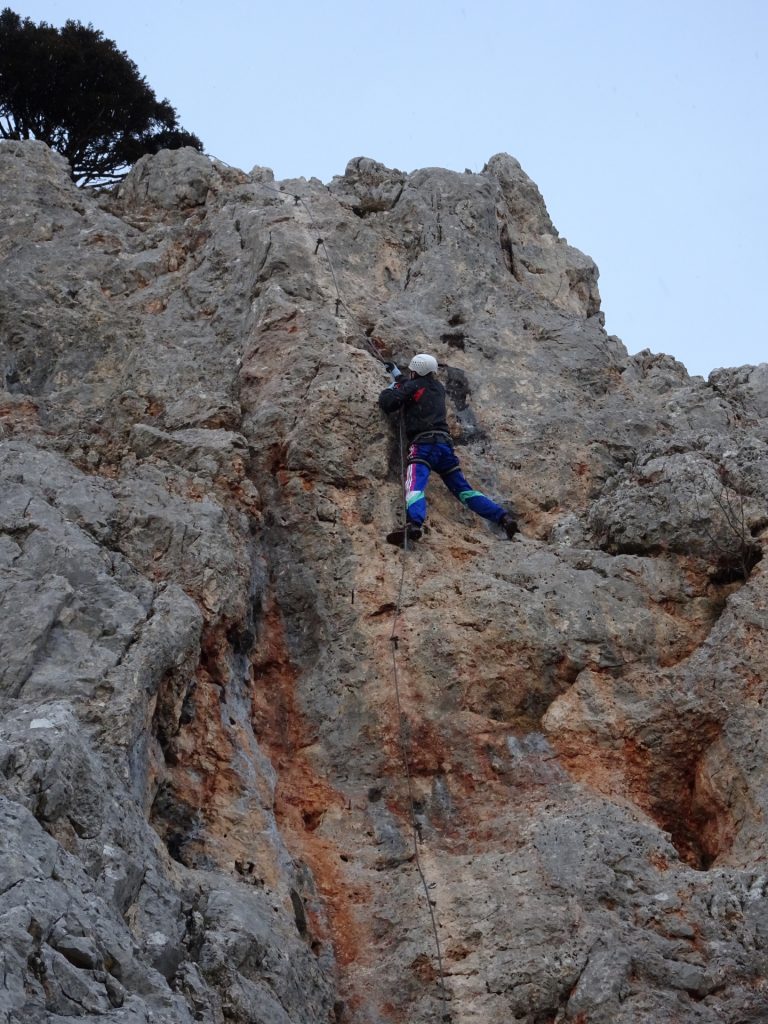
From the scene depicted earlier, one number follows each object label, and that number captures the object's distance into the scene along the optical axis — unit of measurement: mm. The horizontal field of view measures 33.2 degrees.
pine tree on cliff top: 23141
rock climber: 13289
